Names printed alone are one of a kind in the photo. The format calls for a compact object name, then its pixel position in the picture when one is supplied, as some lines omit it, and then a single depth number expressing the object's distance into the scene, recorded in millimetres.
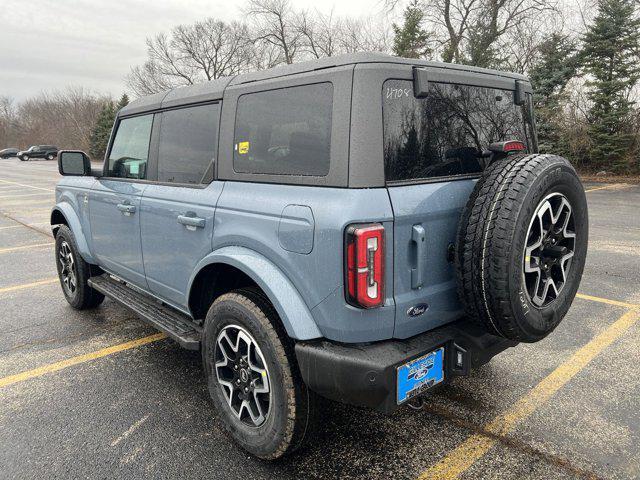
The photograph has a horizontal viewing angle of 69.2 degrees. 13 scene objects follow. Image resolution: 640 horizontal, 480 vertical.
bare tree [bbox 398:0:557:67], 24609
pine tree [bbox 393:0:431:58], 27766
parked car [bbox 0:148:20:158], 58094
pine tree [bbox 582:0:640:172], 18422
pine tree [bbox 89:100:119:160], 44456
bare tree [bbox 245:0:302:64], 39375
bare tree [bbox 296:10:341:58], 37531
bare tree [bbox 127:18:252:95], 46812
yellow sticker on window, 2545
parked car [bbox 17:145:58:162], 49375
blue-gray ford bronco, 2020
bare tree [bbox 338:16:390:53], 32719
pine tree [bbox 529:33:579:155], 19834
